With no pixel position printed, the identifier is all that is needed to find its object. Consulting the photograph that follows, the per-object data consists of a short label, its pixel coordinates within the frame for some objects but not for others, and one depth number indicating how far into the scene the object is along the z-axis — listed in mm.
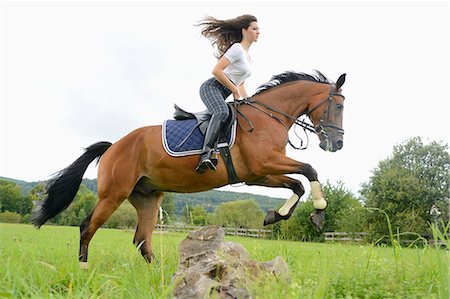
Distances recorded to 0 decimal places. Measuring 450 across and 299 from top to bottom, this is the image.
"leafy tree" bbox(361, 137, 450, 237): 29531
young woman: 5418
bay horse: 5375
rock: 2938
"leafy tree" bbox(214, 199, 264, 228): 38812
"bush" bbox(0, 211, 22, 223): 55562
